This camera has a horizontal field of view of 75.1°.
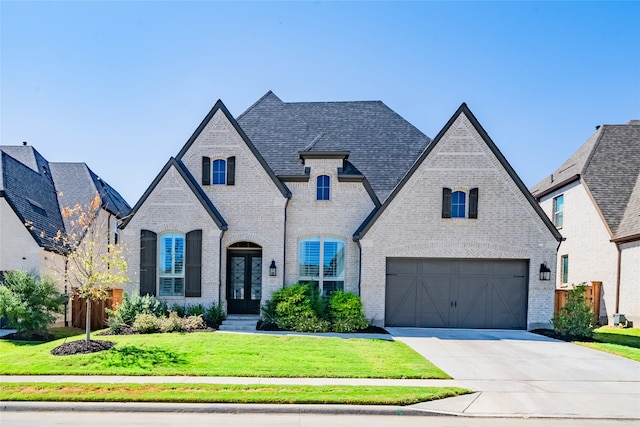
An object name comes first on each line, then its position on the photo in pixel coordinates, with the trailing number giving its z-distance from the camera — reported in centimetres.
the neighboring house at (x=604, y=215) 1898
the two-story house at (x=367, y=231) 1630
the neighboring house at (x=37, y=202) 1761
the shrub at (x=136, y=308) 1471
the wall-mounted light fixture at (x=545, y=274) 1611
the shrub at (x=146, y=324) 1394
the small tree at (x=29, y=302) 1373
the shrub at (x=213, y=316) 1540
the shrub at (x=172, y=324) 1393
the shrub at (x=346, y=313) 1506
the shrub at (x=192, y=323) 1427
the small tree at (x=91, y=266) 1145
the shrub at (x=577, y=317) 1480
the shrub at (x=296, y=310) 1498
